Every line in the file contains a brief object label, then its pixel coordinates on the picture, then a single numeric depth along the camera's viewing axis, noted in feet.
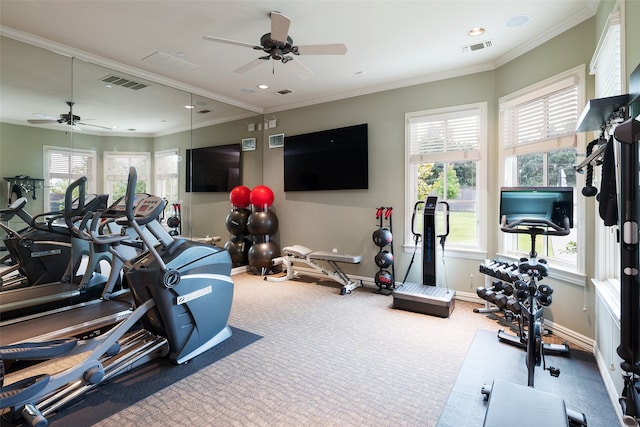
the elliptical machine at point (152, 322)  6.64
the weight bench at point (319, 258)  15.98
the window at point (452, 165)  14.23
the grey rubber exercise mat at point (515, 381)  6.82
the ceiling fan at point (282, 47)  9.15
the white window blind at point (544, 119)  10.59
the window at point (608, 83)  7.36
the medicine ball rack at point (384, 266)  15.67
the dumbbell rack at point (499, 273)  9.89
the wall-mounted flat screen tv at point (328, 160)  17.03
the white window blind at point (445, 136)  14.30
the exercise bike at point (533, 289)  7.80
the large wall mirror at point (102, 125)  11.94
